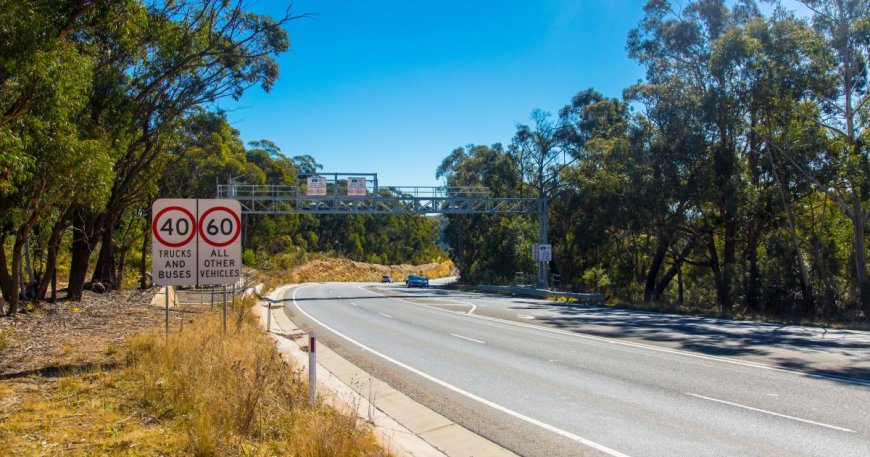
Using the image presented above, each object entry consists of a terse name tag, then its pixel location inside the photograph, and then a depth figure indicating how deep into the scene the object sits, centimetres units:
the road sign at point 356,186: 3984
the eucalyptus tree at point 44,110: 988
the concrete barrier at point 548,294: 3079
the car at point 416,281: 5739
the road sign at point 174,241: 955
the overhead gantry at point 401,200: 3947
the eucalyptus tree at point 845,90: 2334
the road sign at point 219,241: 996
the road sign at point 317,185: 3953
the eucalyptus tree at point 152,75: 1641
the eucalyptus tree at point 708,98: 2806
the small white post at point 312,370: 752
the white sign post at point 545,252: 3884
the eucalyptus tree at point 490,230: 5428
